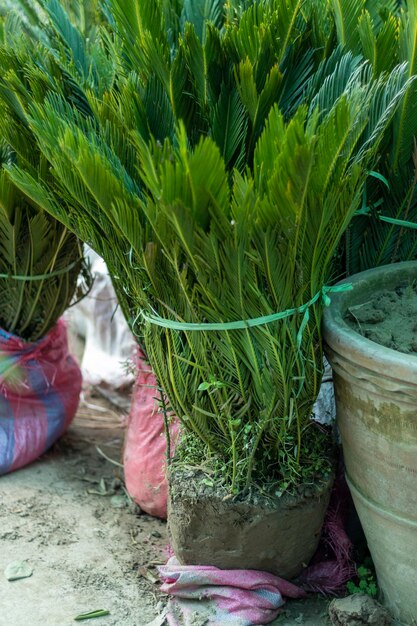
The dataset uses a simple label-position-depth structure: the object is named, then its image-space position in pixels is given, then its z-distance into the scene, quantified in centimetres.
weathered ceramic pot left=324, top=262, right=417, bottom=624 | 201
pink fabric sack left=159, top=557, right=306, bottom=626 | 235
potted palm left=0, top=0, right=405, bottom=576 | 193
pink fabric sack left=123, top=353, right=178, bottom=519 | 285
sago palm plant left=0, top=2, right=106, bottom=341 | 251
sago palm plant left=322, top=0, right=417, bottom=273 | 228
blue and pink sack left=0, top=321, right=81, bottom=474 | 305
